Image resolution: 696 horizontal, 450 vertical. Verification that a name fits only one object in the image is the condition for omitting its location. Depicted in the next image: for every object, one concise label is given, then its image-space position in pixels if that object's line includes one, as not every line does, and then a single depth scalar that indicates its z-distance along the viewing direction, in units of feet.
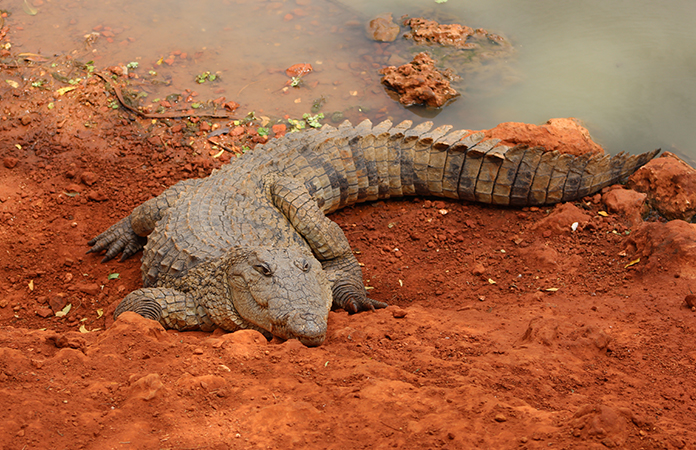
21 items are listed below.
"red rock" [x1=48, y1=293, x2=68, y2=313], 15.69
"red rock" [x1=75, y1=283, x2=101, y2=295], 16.44
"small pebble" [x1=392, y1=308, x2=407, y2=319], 13.43
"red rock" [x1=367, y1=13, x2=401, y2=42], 28.38
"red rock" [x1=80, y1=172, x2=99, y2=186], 19.88
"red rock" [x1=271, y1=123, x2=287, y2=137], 23.00
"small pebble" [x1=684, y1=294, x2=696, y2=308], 11.59
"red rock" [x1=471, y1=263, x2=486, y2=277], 15.97
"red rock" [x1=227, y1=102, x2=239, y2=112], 24.18
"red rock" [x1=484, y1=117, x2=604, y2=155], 19.42
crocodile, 12.79
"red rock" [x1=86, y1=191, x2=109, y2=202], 19.57
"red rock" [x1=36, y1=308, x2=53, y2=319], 15.40
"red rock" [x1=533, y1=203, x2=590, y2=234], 16.80
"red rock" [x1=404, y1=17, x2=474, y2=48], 27.71
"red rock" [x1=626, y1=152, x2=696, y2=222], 16.84
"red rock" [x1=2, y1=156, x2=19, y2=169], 19.95
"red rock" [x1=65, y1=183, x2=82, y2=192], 19.66
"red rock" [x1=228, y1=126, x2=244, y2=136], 22.81
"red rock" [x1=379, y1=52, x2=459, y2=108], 24.09
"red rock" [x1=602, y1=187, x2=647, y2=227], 16.76
